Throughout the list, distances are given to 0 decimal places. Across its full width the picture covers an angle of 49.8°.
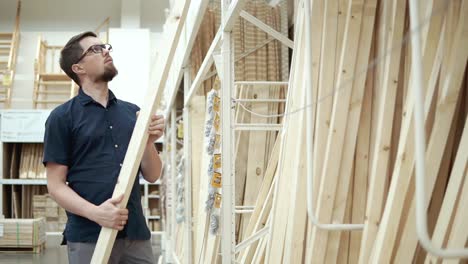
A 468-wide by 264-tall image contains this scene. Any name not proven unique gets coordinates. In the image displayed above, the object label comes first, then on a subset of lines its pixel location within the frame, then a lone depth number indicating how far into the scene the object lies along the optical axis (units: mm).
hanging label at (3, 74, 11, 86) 12430
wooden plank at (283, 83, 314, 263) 2158
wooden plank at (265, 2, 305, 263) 2299
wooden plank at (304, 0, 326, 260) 2215
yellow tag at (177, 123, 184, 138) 6703
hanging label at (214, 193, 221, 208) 3309
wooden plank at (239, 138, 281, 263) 3650
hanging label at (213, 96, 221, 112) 3441
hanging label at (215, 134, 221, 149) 3445
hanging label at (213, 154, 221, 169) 3363
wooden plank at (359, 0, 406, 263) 1883
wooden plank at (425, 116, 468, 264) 1515
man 2236
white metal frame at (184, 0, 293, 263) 3111
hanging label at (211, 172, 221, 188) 3293
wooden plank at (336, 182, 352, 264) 2162
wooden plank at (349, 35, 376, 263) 2148
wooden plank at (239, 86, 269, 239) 4711
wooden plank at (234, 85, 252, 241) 4789
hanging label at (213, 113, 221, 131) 3454
